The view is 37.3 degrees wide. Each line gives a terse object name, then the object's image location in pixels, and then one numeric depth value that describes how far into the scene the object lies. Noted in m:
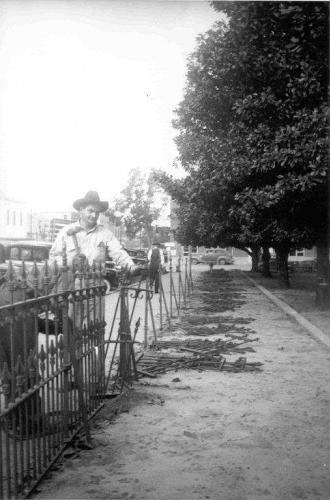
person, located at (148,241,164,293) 16.62
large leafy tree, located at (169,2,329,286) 8.87
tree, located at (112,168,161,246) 38.31
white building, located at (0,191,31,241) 34.07
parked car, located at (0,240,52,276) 13.82
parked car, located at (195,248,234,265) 49.03
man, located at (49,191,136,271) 5.62
